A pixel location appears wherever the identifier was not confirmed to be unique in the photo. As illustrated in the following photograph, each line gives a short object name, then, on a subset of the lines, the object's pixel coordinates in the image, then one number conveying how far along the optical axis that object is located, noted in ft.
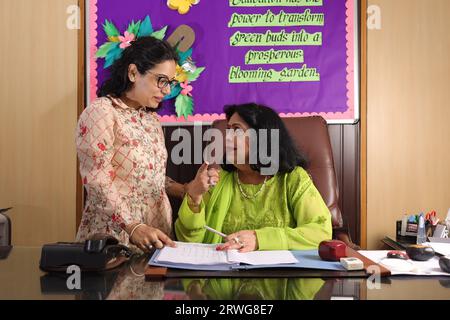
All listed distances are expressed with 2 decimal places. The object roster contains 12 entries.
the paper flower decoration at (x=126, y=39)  7.86
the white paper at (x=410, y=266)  3.21
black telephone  3.22
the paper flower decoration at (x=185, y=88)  7.91
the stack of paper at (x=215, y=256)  3.39
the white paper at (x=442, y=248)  3.99
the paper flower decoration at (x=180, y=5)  7.85
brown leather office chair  6.31
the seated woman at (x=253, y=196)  4.85
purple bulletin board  7.83
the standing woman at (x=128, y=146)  4.87
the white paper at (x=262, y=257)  3.39
